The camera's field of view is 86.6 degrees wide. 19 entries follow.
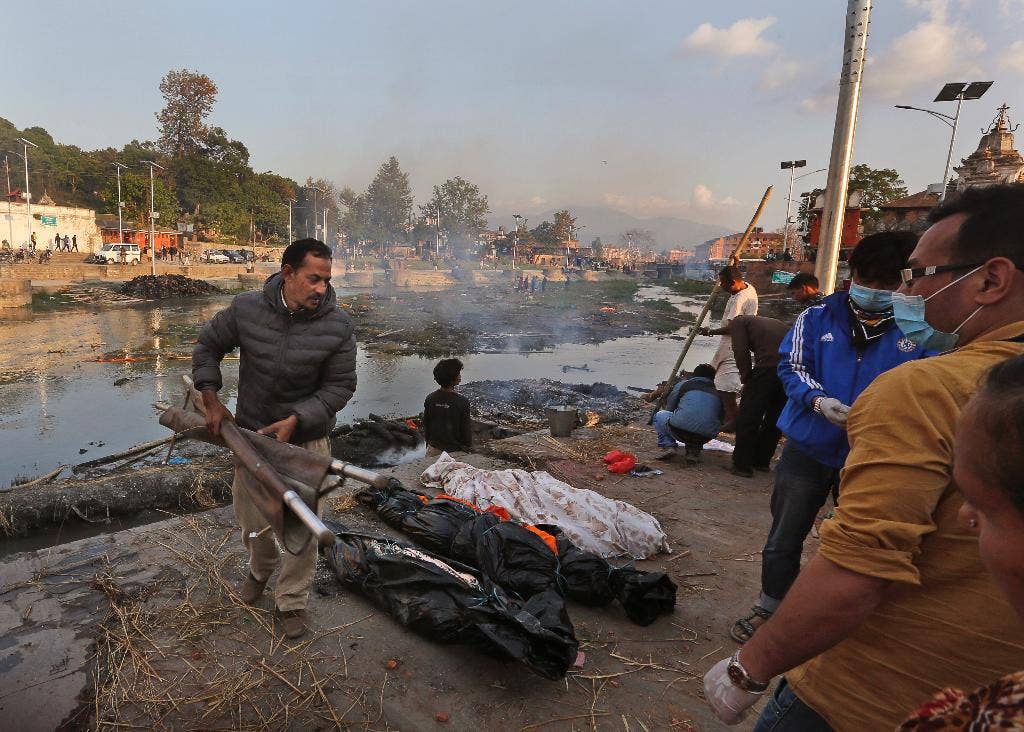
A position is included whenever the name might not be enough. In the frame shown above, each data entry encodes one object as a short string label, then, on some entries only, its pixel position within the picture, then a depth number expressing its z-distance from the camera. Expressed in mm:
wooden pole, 6961
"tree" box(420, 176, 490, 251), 85312
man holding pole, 6418
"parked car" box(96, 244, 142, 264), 35762
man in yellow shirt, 1062
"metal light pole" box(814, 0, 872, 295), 5605
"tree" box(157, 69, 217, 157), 56281
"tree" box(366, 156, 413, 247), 81688
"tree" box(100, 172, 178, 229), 44438
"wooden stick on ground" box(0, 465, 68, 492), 5868
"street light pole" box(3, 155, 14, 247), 40456
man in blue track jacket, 2746
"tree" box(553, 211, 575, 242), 96812
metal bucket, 6734
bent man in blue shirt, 5695
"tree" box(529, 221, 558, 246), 96644
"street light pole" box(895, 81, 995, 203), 17406
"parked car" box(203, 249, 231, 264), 45000
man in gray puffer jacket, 2963
